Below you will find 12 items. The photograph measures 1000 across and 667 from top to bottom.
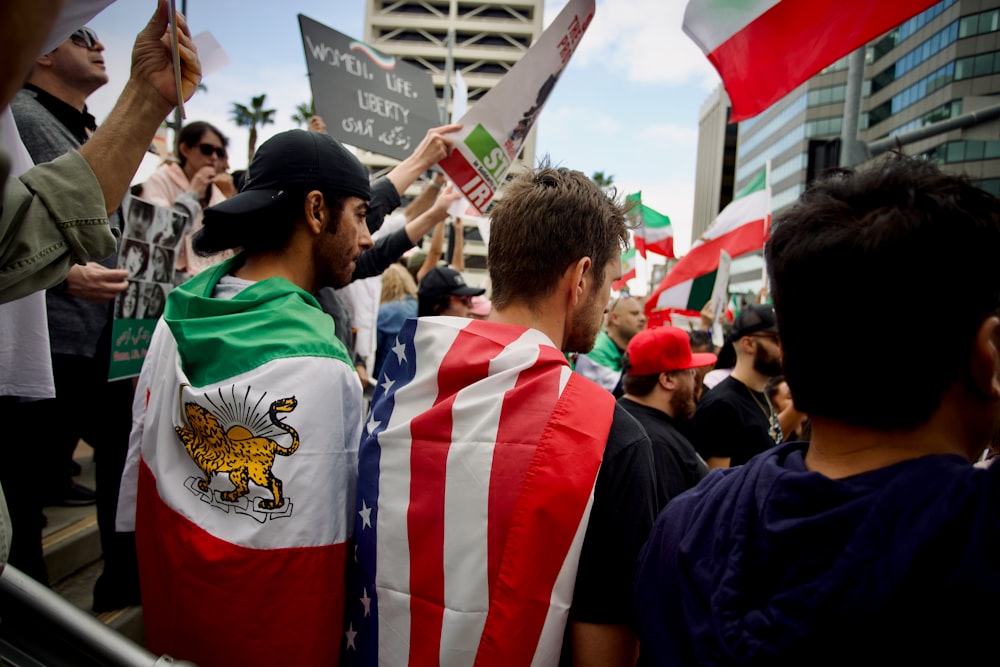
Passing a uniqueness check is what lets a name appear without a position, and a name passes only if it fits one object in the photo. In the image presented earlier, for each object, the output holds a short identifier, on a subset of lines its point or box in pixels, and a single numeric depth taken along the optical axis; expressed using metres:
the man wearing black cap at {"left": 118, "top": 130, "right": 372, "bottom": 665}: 1.51
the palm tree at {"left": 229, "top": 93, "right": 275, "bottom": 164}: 45.69
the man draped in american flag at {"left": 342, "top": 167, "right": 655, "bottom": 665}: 1.35
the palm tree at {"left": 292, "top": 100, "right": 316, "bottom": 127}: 46.59
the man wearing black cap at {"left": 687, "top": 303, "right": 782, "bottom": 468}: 3.82
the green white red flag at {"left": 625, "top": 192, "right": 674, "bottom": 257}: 8.57
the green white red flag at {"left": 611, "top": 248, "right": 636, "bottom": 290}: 8.43
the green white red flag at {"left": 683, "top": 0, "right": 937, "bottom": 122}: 2.01
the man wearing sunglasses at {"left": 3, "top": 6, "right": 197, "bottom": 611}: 1.50
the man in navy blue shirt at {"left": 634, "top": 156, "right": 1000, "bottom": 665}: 0.82
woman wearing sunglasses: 3.52
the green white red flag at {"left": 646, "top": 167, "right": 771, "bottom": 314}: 6.63
